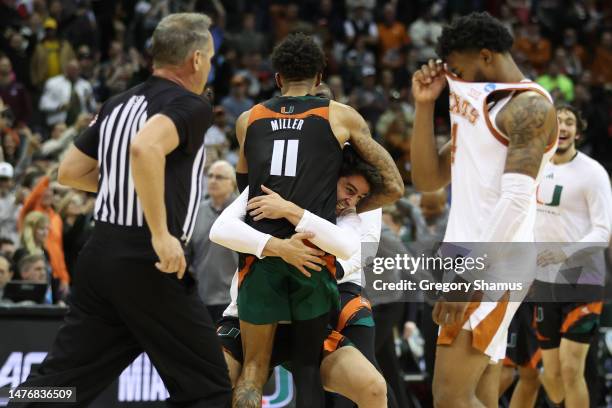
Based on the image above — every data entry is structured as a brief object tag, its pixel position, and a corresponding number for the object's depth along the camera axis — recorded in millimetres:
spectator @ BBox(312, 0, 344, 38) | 20938
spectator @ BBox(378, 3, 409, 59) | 21016
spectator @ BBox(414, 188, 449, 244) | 12097
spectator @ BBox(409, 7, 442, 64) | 20922
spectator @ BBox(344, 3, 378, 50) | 20781
